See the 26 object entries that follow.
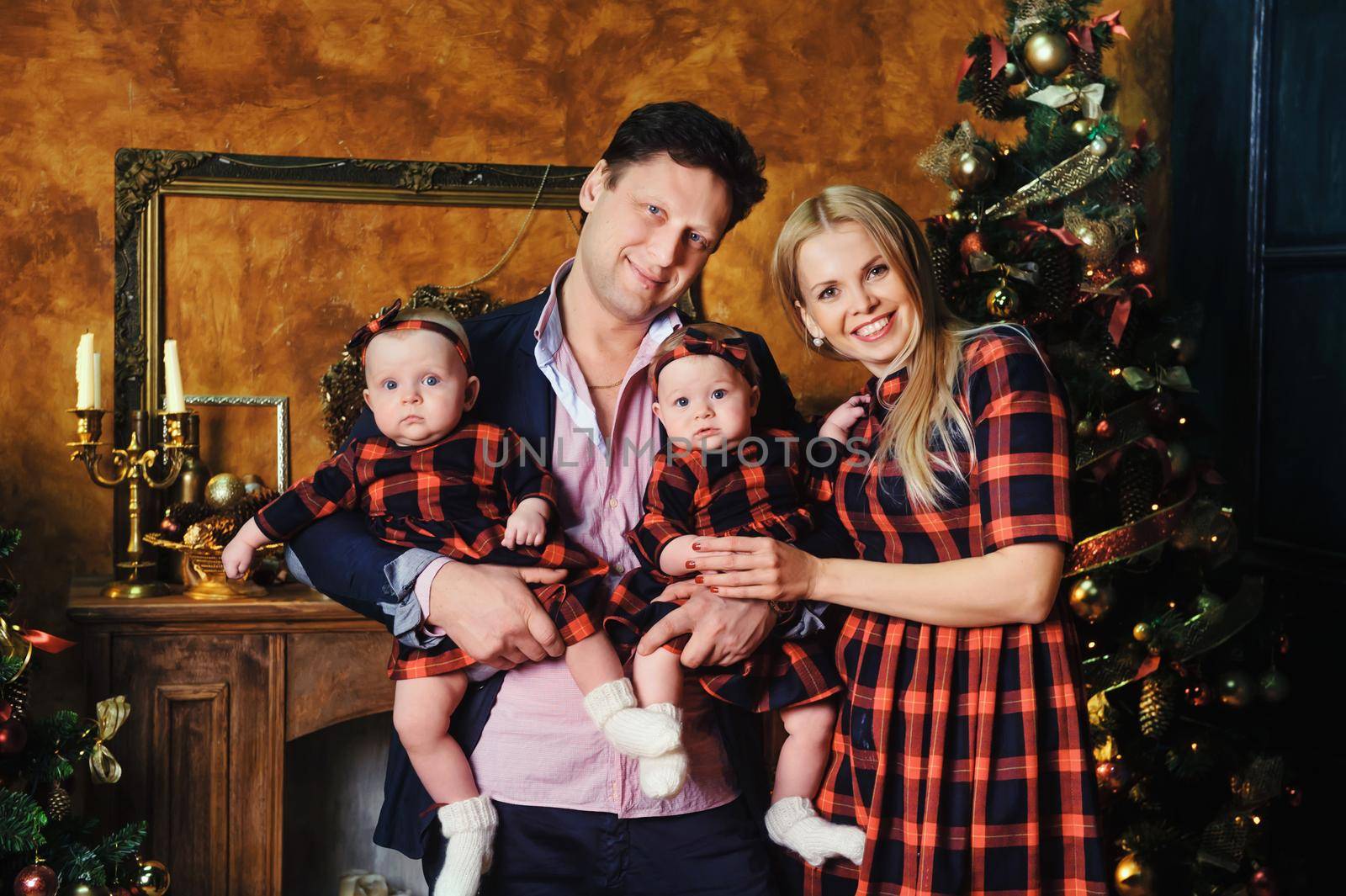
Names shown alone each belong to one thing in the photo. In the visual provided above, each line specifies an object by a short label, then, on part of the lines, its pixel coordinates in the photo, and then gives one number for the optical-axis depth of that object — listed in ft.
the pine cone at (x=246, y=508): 9.87
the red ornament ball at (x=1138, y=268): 9.07
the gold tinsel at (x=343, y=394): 10.91
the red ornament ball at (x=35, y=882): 7.50
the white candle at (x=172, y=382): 9.95
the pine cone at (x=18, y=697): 7.87
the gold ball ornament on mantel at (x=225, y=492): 10.14
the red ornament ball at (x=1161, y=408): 9.23
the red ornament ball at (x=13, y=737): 7.52
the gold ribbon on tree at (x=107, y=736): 8.32
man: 5.94
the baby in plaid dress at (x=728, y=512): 5.99
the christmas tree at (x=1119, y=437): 9.00
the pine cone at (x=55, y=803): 8.07
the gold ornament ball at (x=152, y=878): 8.38
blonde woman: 5.28
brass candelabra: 9.62
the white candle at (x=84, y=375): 9.46
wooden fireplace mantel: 9.43
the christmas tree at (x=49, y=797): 7.52
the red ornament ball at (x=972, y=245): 8.96
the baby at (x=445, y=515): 5.87
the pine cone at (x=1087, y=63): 9.18
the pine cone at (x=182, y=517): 10.02
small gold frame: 10.91
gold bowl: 9.79
